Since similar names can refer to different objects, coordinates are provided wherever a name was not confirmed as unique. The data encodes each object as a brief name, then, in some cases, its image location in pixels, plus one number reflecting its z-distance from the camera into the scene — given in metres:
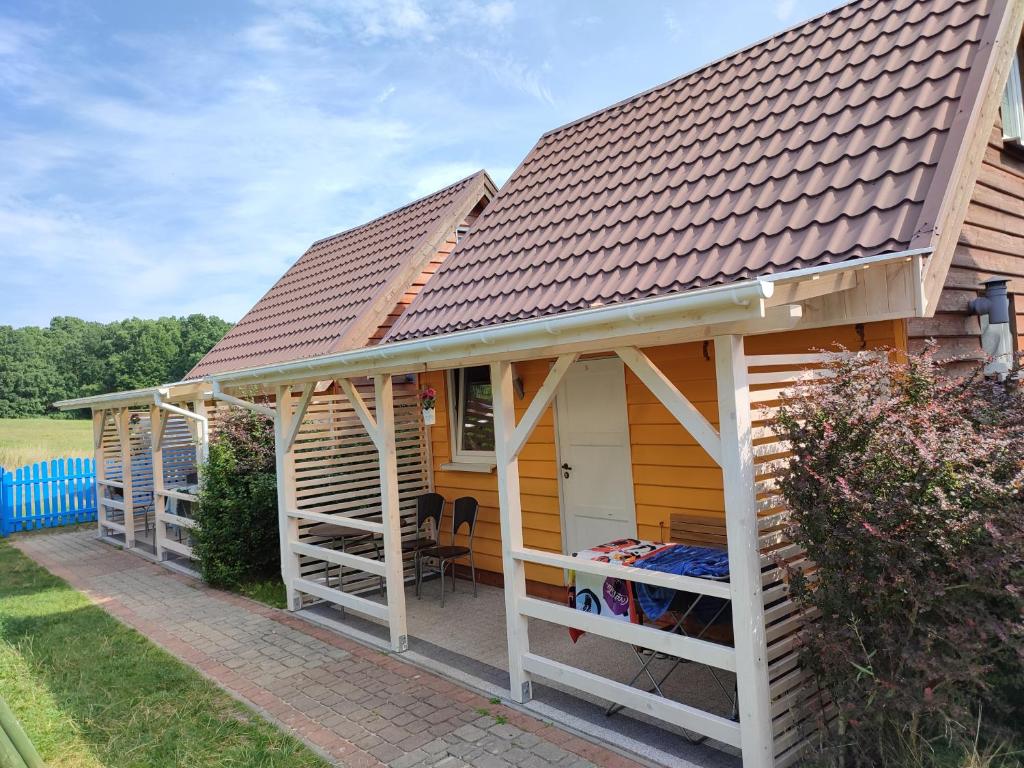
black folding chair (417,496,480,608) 7.24
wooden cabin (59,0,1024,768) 3.59
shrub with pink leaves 2.91
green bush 8.27
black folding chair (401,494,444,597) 7.63
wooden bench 5.11
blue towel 4.06
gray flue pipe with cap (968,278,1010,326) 4.65
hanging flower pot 7.43
